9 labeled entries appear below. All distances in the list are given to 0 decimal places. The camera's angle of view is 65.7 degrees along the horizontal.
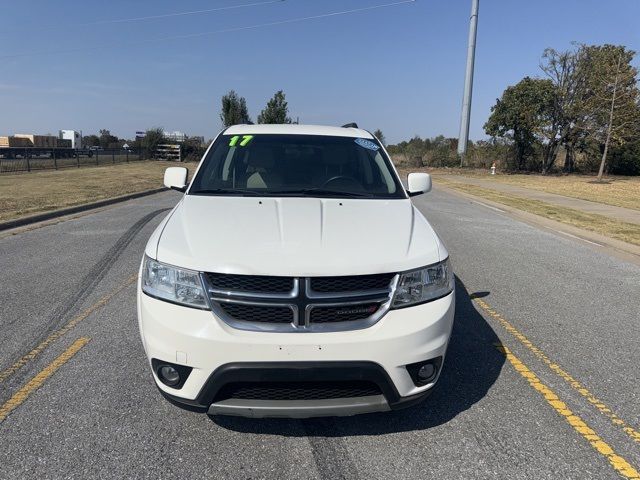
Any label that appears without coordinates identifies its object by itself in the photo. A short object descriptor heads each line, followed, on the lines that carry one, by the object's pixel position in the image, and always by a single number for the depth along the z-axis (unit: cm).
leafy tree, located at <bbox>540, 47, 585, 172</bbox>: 3353
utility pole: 3975
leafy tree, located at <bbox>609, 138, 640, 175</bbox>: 3725
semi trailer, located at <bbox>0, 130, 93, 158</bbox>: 3937
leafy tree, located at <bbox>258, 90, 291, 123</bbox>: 3866
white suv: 247
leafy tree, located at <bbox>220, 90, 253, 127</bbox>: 4075
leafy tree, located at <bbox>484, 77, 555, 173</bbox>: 3447
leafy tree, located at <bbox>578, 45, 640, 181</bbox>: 2966
